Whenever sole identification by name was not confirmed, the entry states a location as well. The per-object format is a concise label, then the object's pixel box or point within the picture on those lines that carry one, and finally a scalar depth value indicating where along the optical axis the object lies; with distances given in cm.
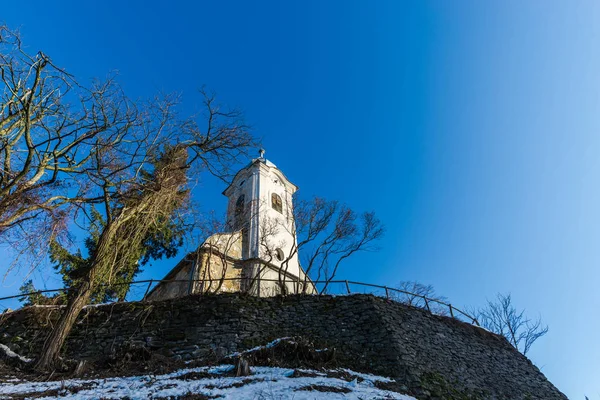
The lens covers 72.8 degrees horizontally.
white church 1772
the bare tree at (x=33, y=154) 769
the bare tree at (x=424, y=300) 1452
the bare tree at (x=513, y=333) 2533
